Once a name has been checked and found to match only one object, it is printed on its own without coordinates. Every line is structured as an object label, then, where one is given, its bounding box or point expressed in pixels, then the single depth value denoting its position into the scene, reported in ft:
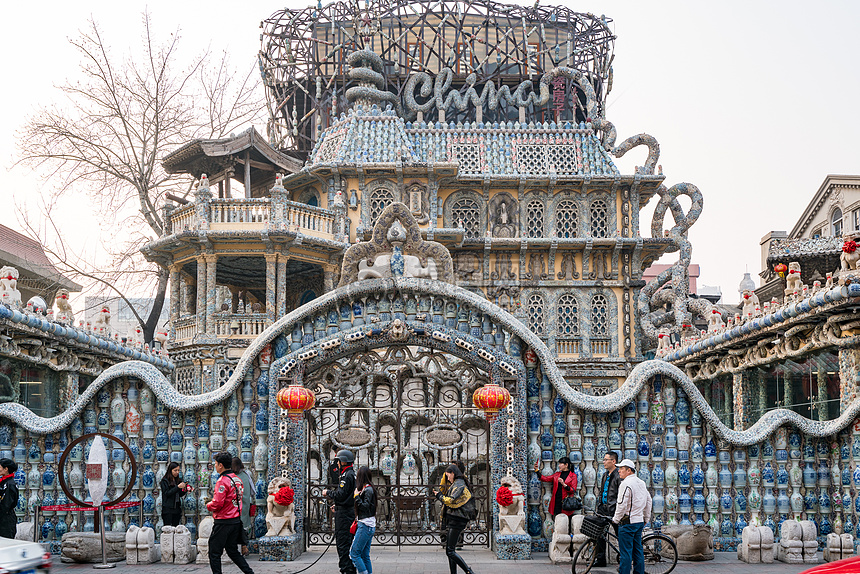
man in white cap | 29.63
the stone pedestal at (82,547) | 35.43
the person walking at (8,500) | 32.96
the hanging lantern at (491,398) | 36.55
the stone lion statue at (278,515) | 36.45
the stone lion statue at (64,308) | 51.62
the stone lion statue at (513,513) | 36.60
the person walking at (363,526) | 29.50
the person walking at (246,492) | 36.52
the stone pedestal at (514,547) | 36.17
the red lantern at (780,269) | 49.62
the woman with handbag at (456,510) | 30.37
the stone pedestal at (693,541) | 35.88
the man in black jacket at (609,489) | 32.60
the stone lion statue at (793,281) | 44.93
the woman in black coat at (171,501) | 36.60
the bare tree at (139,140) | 88.02
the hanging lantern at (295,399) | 36.47
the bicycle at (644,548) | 31.65
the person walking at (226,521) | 28.60
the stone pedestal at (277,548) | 36.04
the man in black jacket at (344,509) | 30.58
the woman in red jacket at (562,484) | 36.88
